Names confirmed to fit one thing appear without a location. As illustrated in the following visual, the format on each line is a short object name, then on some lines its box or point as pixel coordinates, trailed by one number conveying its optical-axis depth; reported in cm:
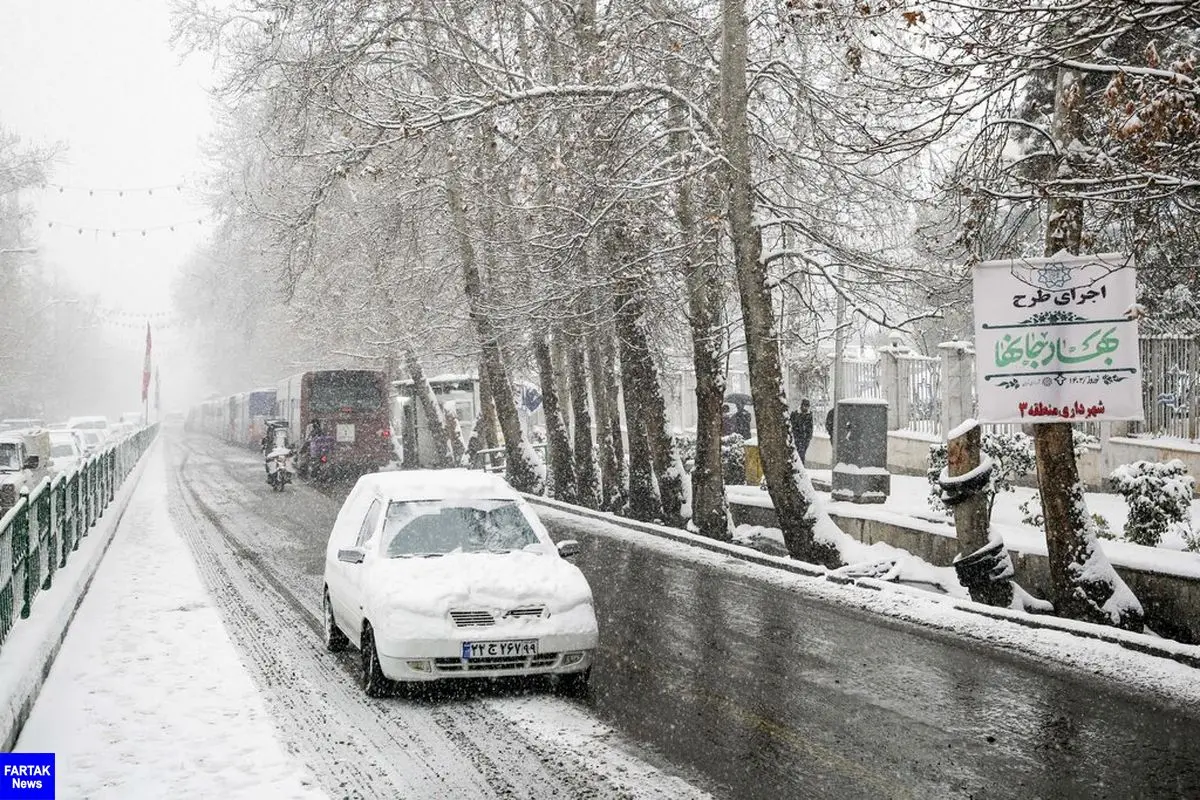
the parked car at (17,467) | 1988
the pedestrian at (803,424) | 2316
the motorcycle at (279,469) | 2870
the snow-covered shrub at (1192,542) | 1126
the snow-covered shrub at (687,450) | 2592
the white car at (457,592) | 774
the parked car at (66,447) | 3100
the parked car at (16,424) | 5259
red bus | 3438
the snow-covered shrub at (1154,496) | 1163
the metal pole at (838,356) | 1825
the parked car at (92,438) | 4424
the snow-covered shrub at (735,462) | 2384
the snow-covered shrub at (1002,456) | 1545
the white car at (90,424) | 4984
